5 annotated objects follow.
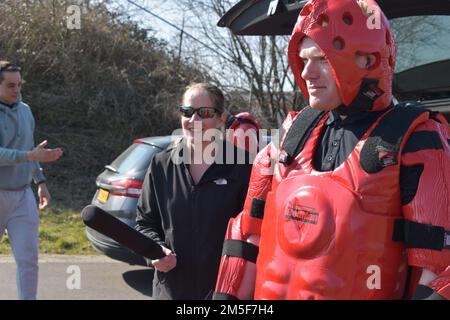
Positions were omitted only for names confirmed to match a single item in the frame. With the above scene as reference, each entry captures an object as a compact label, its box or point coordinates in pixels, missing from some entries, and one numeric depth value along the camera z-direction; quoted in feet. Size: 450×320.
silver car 20.04
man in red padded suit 5.90
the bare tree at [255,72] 36.56
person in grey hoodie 15.42
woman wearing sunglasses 9.73
